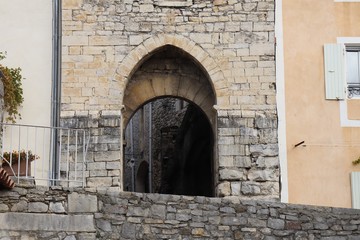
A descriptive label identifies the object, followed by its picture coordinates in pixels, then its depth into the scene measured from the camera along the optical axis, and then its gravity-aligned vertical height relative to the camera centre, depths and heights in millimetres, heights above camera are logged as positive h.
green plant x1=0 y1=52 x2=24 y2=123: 15719 +1584
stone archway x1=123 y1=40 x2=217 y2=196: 16750 +1776
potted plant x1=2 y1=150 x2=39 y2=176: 14227 +370
